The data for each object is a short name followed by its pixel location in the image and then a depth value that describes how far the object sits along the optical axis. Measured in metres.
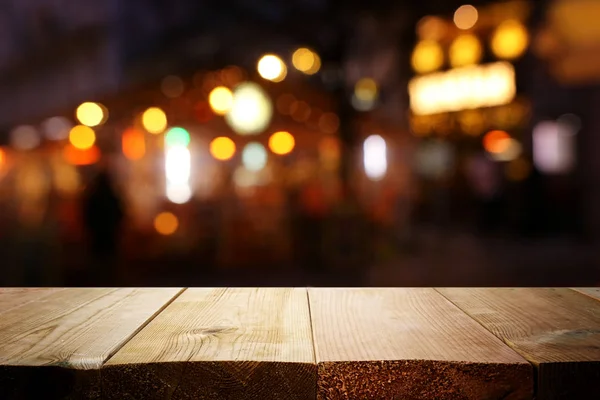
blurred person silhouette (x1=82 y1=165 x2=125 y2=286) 8.27
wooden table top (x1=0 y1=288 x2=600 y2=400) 0.90
